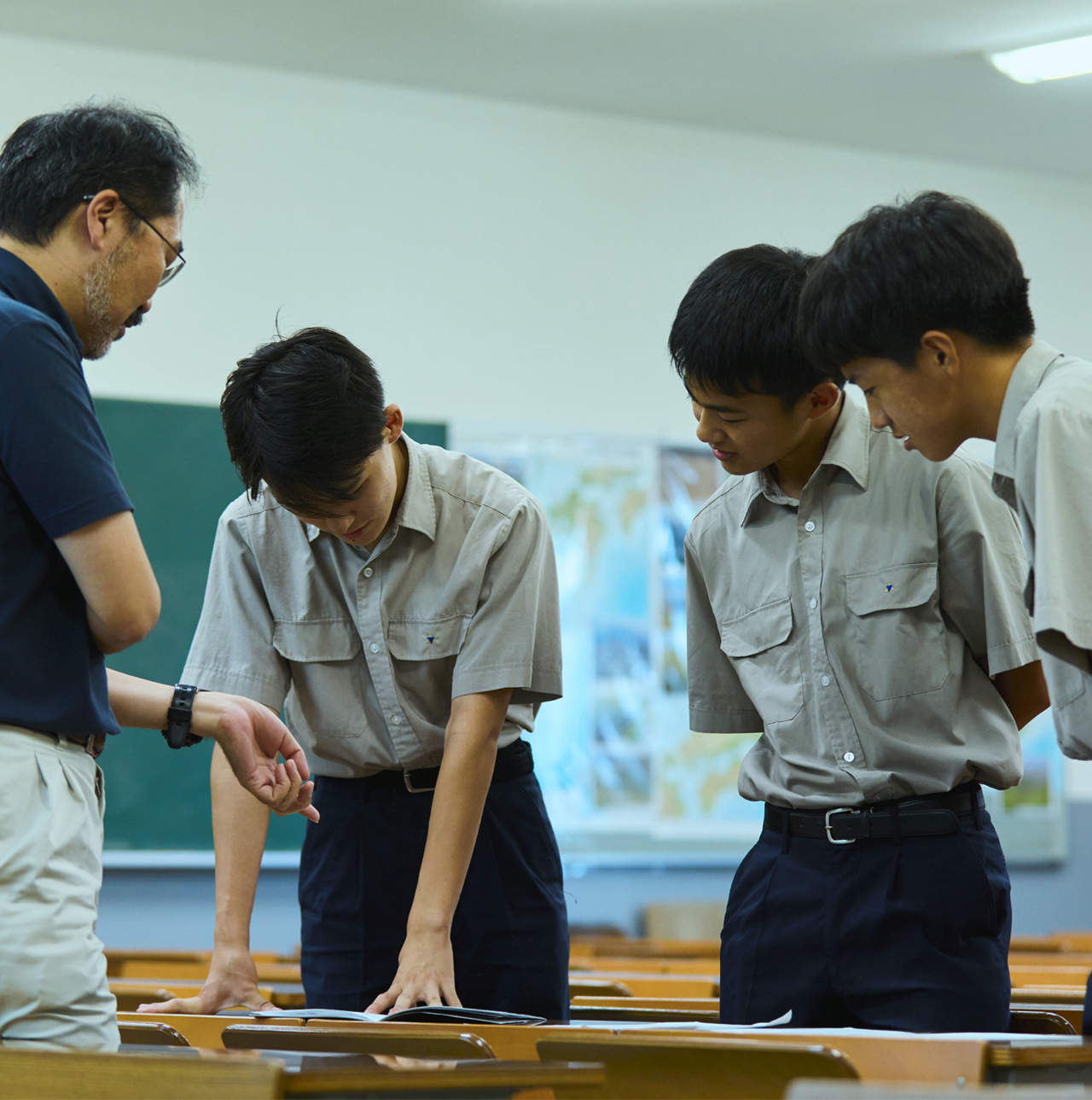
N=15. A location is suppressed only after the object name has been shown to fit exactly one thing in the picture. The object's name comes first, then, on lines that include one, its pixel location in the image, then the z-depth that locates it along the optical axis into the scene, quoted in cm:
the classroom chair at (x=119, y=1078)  313
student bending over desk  398
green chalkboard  724
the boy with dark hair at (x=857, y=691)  377
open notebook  367
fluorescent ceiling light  791
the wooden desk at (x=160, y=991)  419
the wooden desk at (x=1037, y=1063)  324
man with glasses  330
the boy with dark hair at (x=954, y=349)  342
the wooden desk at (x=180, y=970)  515
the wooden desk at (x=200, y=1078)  313
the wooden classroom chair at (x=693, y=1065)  326
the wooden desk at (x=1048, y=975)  487
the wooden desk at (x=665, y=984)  468
